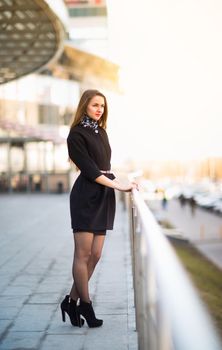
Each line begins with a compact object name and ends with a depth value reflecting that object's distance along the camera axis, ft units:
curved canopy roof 46.14
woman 13.79
